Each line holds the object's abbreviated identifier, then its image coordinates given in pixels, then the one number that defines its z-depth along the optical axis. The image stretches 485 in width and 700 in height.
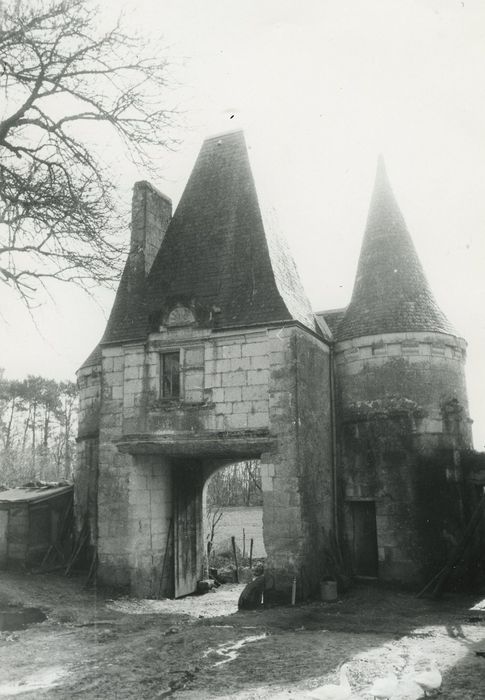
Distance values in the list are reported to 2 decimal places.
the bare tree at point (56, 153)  7.75
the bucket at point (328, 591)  12.19
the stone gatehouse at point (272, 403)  12.72
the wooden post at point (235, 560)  18.12
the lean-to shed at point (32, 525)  16.11
